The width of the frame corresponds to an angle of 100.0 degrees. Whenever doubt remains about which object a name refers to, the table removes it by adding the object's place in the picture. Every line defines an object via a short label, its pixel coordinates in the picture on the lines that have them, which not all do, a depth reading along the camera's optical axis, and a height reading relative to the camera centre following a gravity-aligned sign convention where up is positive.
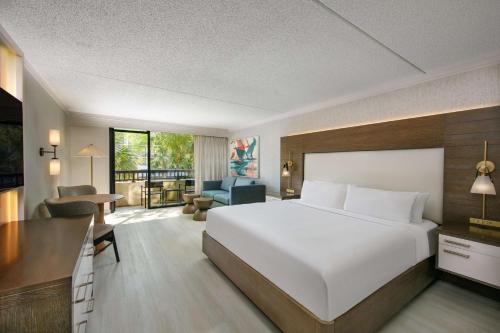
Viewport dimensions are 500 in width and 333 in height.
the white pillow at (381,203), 2.38 -0.48
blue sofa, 4.54 -0.69
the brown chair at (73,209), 2.23 -0.50
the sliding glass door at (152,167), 5.93 -0.13
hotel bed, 1.40 -0.68
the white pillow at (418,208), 2.38 -0.50
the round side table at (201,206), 4.73 -1.01
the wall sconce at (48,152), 2.91 +0.14
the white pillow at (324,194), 3.13 -0.47
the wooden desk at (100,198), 3.00 -0.54
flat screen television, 1.50 +0.15
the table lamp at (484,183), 1.99 -0.18
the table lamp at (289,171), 4.34 -0.16
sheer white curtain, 6.35 +0.16
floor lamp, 3.98 +0.20
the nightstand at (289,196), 4.14 -0.65
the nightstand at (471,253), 1.83 -0.83
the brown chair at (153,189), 5.98 -0.77
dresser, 0.84 -0.51
